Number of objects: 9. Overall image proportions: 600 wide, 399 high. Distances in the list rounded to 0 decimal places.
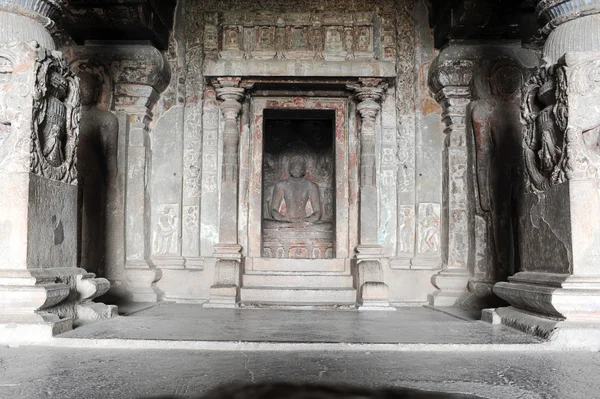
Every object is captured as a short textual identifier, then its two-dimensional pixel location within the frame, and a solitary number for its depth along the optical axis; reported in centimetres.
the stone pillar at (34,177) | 378
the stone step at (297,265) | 741
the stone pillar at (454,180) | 717
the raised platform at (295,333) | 367
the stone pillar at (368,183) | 706
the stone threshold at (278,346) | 362
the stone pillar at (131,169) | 715
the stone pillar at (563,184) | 374
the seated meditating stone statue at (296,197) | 920
